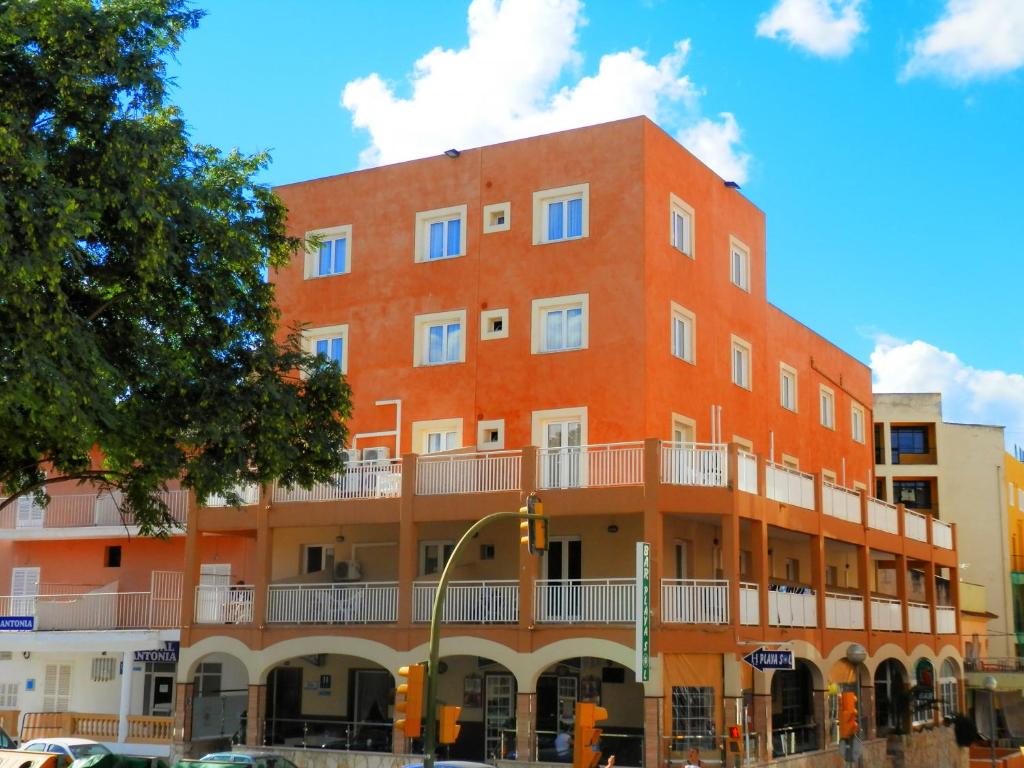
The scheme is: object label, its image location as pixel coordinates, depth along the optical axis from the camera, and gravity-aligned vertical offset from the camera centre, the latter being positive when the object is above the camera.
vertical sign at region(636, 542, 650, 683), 28.73 +0.95
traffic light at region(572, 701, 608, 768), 20.06 -1.16
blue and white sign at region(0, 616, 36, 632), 37.62 +0.72
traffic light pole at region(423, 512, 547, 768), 20.45 -0.32
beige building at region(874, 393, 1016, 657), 63.09 +8.85
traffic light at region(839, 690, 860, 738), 28.08 -1.14
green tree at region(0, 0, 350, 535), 18.50 +5.58
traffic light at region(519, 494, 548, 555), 21.48 +2.07
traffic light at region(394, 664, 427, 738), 19.00 -0.64
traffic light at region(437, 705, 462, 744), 20.17 -1.01
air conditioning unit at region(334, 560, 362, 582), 36.00 +2.22
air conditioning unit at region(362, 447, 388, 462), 36.59 +5.44
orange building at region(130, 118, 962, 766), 30.77 +3.99
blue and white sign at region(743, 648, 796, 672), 28.45 +0.02
